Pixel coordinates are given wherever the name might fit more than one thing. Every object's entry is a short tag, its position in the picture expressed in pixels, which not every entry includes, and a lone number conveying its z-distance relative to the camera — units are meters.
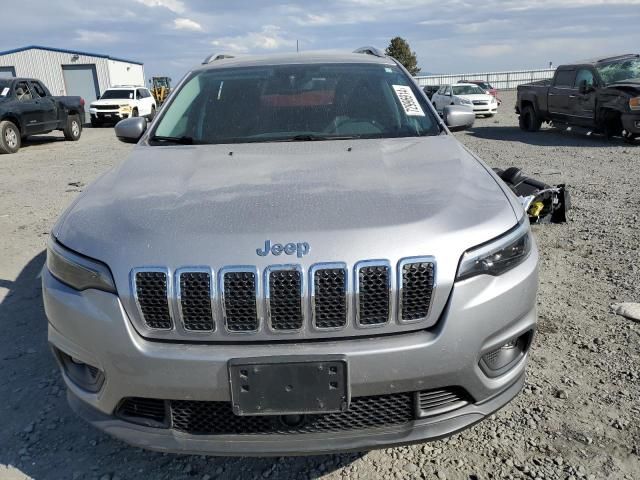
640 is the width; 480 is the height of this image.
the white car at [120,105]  22.36
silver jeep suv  1.75
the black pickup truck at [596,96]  10.73
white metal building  33.56
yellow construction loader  41.02
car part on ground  5.20
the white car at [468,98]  20.62
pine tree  56.09
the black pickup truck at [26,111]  13.52
